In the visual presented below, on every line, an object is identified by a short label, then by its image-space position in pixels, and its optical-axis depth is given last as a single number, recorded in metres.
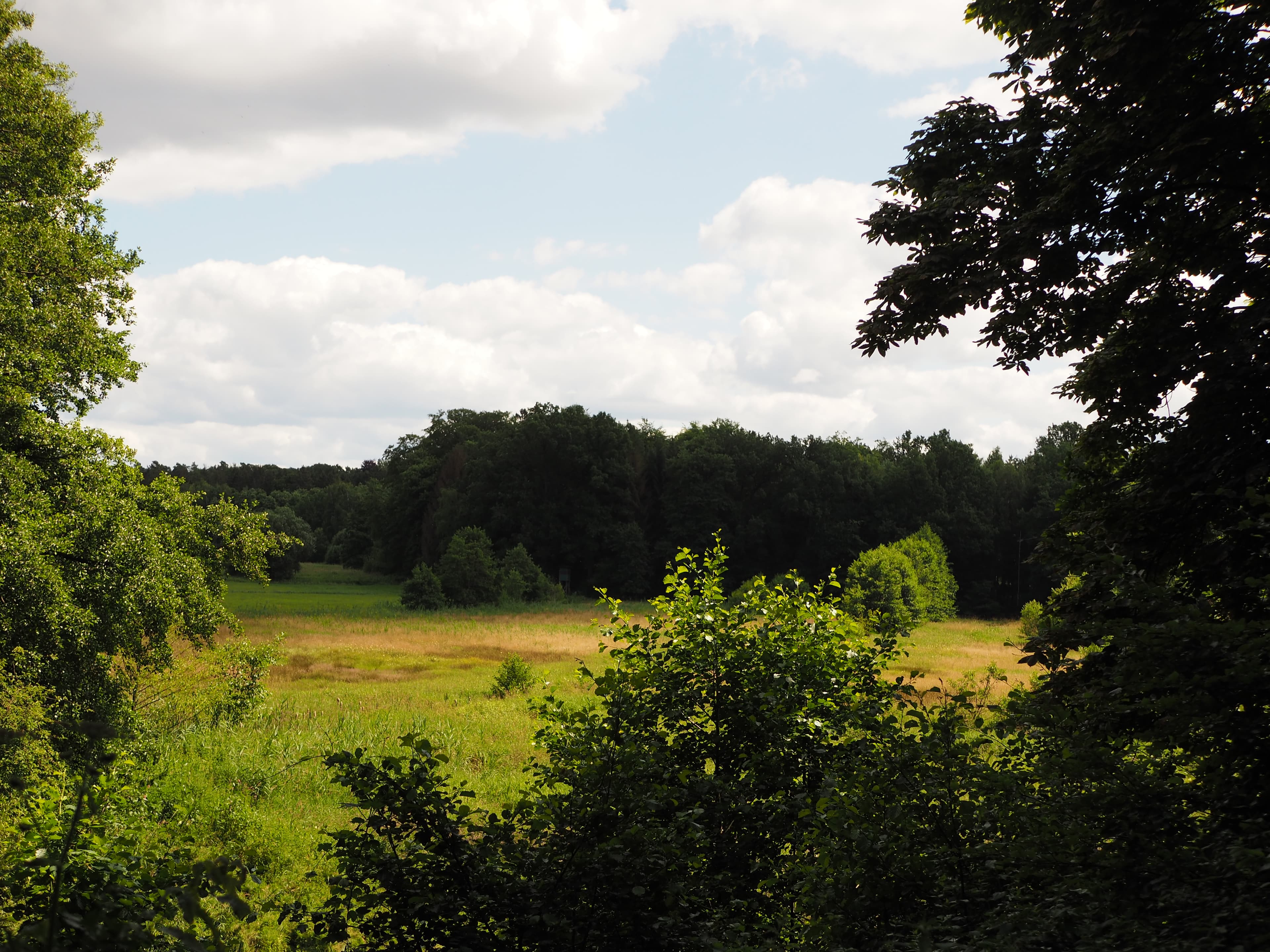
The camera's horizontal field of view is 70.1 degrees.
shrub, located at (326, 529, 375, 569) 111.81
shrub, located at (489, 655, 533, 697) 27.03
